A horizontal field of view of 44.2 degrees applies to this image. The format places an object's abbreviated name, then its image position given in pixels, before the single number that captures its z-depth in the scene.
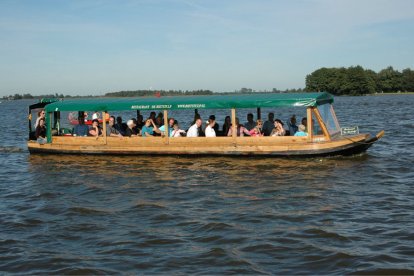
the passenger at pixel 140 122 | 20.90
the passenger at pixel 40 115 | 21.08
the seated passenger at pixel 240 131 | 17.94
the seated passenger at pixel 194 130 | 18.25
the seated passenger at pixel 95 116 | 21.70
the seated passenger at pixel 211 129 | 17.97
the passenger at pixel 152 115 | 20.12
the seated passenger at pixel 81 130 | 20.17
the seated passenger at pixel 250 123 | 18.70
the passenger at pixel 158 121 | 20.55
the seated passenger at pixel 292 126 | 18.11
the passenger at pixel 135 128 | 19.82
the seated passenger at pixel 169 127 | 18.96
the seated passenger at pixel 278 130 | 17.58
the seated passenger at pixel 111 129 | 19.67
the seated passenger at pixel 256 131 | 17.96
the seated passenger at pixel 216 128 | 19.50
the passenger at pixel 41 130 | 20.85
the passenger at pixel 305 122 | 17.32
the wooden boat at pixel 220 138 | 16.41
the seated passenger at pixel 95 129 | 19.59
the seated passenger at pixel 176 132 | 18.66
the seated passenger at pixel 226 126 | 18.63
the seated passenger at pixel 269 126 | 18.61
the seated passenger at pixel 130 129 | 19.47
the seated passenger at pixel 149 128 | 19.08
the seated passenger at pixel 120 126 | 20.42
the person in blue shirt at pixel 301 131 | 16.81
